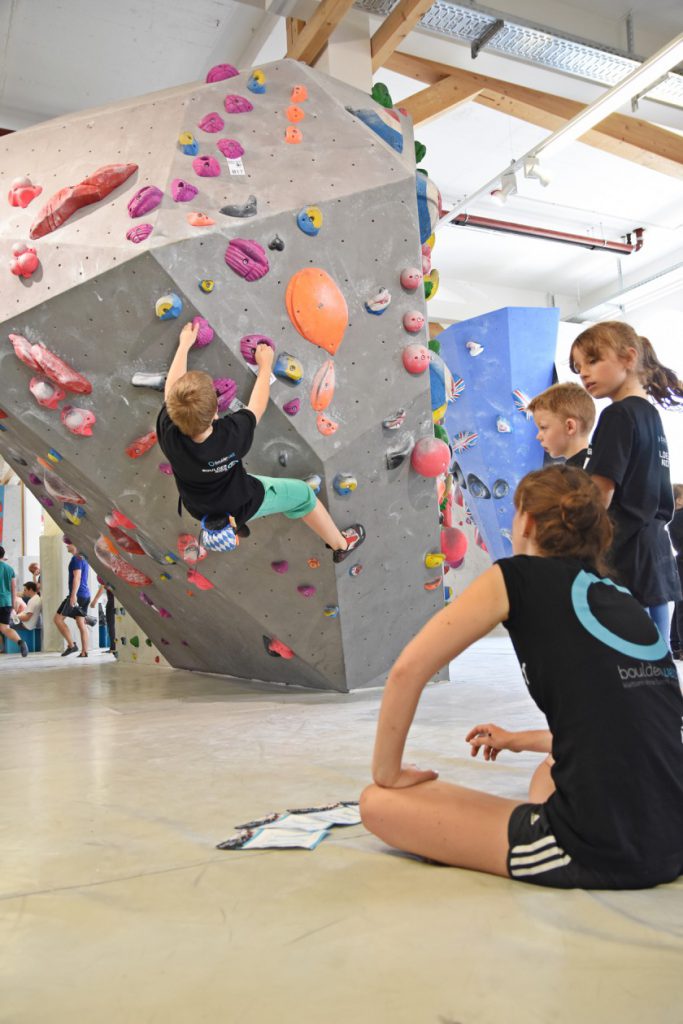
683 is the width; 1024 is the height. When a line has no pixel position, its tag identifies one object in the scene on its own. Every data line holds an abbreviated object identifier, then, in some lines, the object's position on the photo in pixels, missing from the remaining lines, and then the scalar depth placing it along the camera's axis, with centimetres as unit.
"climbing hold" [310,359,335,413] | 398
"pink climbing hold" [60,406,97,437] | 395
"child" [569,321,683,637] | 237
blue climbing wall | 782
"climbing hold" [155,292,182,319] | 354
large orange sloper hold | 387
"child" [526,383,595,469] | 255
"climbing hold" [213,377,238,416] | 377
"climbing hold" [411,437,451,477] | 443
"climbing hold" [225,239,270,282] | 366
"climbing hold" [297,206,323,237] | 382
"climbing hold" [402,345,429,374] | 427
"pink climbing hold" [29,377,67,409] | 390
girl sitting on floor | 142
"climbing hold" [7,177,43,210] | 382
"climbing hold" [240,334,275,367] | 374
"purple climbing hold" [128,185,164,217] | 356
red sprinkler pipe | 892
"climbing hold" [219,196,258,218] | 366
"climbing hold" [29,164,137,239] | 368
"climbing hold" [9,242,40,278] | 368
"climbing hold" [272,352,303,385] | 385
